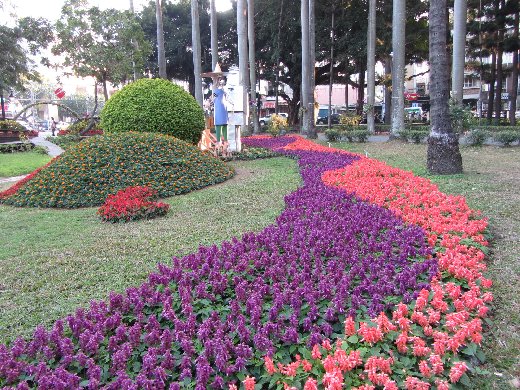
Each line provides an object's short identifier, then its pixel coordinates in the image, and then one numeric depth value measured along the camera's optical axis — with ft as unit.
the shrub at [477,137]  43.70
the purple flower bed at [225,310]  7.82
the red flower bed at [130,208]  20.13
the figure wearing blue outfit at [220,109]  38.52
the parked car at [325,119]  126.50
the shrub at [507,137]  44.27
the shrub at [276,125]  59.71
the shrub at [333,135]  59.82
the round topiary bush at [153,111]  37.27
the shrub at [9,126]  68.33
